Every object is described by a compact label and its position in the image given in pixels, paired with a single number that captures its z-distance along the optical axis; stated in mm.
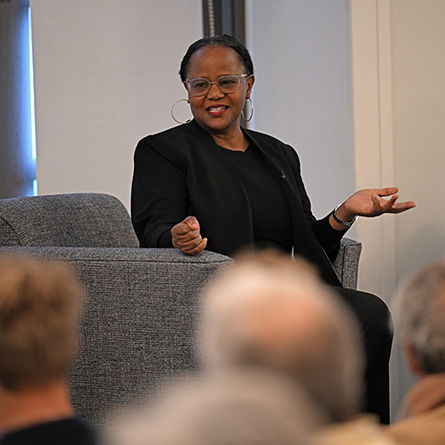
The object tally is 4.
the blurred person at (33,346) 6304
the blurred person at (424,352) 5588
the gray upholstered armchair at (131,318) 8180
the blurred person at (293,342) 4628
